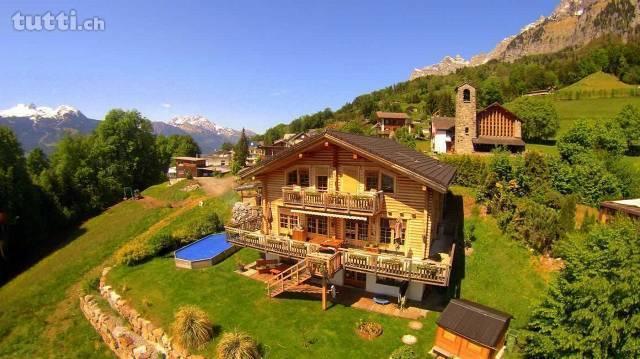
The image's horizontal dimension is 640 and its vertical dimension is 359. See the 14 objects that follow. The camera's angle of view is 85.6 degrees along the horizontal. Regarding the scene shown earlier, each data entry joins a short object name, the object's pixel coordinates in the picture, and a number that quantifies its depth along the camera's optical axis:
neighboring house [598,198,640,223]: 22.80
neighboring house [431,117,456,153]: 52.22
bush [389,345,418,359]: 14.38
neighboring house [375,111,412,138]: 77.12
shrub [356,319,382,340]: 16.84
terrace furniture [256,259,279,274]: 24.19
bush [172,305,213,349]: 16.59
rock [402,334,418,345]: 16.33
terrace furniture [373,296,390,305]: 19.38
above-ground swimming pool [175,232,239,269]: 25.52
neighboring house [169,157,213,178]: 66.38
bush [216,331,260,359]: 14.98
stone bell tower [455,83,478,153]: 47.91
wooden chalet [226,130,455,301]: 18.64
